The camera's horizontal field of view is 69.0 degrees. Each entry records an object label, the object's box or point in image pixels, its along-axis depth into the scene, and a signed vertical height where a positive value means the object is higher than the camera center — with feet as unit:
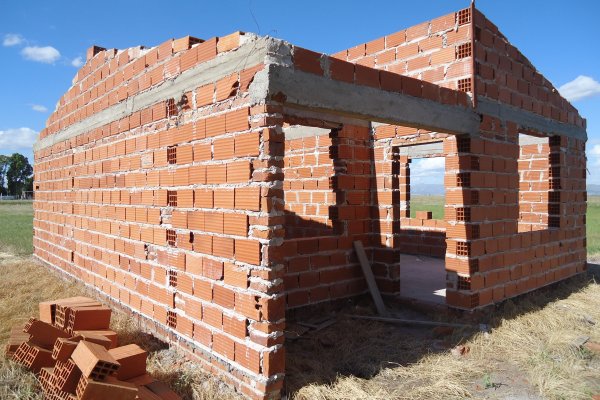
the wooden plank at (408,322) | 16.31 -5.02
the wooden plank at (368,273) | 19.22 -3.56
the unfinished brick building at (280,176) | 11.23 +0.71
